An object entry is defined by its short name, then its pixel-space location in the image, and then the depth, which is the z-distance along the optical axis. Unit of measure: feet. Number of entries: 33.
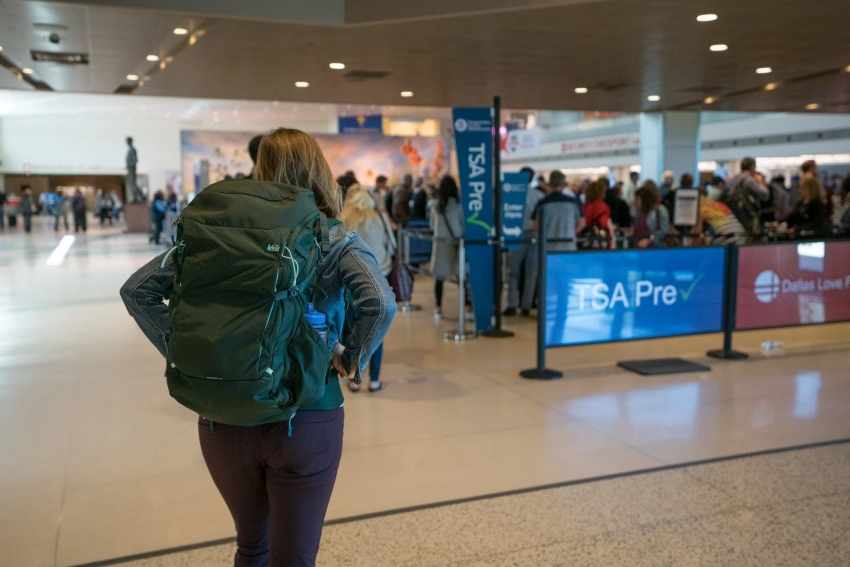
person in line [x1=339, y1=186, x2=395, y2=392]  18.56
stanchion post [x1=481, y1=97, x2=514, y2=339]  24.34
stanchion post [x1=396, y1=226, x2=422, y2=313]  31.22
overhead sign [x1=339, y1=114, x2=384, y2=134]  102.47
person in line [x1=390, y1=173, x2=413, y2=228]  46.68
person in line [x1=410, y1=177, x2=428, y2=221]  43.93
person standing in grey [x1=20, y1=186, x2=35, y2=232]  85.71
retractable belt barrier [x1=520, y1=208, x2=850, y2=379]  19.30
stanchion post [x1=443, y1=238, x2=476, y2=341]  24.80
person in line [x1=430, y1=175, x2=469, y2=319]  26.71
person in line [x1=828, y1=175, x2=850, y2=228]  27.55
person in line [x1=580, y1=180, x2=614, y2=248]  29.48
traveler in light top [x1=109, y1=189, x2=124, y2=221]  114.25
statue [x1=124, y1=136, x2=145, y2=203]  73.61
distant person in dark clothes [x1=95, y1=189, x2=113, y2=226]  104.99
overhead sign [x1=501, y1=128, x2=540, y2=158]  61.36
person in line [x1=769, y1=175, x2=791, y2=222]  39.86
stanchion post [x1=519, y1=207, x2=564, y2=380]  18.62
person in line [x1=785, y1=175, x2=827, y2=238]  27.32
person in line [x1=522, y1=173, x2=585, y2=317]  27.30
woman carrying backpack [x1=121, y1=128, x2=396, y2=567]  5.88
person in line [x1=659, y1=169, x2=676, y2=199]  39.50
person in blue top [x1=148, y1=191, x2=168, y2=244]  67.05
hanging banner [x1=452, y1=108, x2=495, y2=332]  24.21
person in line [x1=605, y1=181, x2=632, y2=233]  35.27
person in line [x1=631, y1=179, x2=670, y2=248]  31.07
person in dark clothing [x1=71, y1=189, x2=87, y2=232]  84.48
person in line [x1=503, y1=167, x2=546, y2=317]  28.89
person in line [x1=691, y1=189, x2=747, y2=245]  28.84
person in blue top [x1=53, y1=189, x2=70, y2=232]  87.66
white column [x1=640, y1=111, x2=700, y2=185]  54.75
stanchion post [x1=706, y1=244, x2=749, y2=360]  20.89
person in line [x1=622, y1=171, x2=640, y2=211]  47.91
